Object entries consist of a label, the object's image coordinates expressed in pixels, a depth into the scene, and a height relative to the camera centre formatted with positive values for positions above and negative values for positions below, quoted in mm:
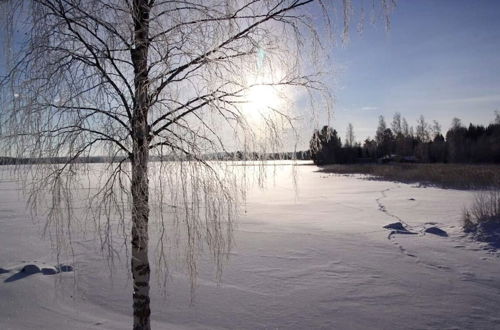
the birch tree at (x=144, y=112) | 2203 +362
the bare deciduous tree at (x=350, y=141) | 66000 +3705
